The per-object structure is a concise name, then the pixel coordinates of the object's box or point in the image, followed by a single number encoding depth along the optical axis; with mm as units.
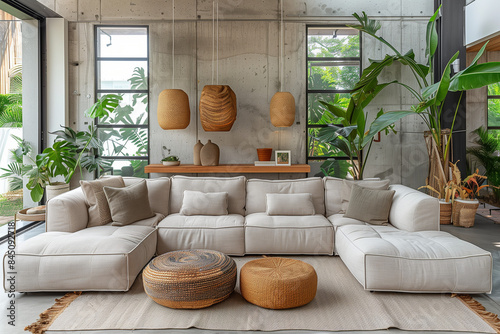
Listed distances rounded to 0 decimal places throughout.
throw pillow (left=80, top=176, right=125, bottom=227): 3723
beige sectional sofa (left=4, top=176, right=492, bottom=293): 2871
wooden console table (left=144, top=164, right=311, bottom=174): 5363
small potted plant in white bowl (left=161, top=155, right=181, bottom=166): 5426
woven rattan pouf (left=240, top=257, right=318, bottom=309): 2631
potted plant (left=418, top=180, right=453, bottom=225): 5254
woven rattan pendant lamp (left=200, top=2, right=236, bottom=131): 5078
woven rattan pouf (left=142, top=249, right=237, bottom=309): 2631
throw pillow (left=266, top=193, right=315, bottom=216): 4090
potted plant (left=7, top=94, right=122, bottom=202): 4898
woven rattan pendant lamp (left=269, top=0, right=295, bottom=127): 5238
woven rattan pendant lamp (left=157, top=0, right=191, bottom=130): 5133
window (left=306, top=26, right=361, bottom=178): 5824
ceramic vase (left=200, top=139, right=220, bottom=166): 5363
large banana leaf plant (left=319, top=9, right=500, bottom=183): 4598
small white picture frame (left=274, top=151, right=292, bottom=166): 5547
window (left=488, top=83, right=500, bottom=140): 6739
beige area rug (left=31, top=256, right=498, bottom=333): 2482
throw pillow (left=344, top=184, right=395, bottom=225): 3834
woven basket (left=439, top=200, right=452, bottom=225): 5277
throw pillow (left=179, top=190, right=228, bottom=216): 4102
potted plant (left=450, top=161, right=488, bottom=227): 5039
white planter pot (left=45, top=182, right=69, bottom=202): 5043
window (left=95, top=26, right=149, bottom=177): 5840
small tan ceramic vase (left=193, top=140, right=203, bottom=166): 5453
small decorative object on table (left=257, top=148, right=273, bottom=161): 5551
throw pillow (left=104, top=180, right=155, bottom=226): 3699
